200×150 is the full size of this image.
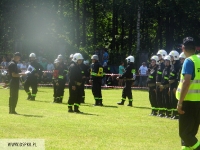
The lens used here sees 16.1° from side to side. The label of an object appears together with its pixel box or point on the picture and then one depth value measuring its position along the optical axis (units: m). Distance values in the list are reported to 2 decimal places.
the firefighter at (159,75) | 24.86
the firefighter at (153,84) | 25.70
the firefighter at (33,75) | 34.19
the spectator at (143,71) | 49.00
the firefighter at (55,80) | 32.69
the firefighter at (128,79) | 30.42
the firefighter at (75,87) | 26.12
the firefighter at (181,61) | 22.41
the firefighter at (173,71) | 22.89
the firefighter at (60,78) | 32.56
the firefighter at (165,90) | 23.69
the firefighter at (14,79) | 24.50
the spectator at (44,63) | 50.91
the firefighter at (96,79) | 30.81
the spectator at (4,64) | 51.28
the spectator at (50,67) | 49.94
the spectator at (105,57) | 52.25
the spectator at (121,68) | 49.27
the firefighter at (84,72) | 31.44
